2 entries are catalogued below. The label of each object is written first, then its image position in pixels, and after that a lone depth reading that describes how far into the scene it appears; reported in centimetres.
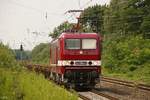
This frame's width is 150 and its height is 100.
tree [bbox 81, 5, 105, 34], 9214
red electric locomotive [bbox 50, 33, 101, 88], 2811
